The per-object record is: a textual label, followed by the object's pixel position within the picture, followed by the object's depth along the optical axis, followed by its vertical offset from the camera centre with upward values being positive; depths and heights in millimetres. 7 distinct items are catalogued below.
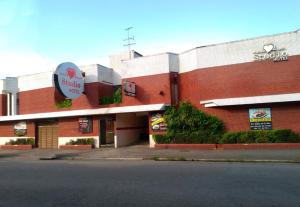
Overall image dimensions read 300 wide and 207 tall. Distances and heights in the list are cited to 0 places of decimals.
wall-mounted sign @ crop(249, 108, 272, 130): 19547 +304
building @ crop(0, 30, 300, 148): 19375 +2513
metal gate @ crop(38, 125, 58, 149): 27578 -697
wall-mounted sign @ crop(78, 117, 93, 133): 25359 +309
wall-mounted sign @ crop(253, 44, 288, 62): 19375 +4581
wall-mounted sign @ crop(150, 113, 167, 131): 22359 +308
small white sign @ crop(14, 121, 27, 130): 29256 +522
